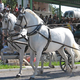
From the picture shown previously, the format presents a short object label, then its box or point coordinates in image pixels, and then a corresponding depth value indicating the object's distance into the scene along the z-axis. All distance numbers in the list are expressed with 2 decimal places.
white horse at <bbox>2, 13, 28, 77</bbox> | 15.61
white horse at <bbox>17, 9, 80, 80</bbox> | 13.54
